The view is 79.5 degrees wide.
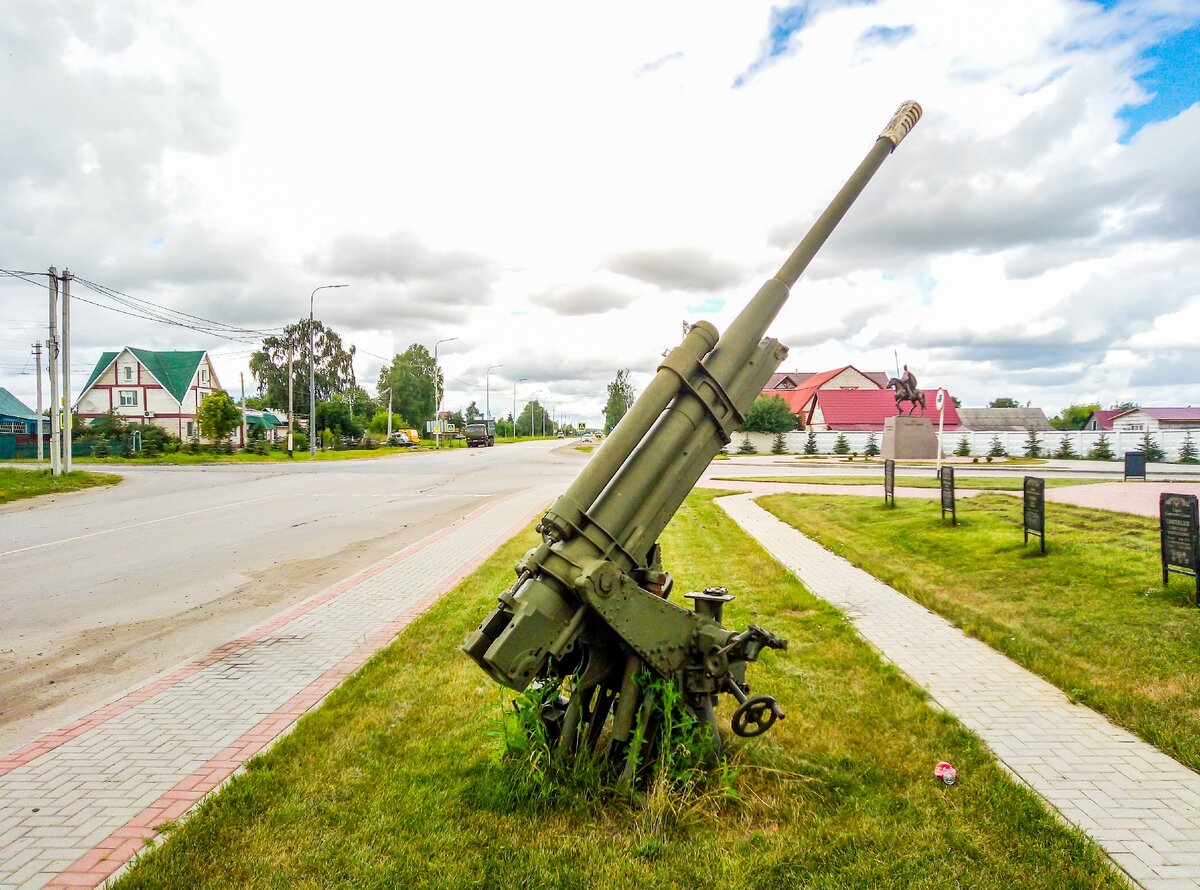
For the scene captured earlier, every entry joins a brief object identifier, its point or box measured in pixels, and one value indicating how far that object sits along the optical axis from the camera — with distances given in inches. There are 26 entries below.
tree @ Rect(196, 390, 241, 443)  1779.0
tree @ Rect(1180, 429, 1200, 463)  1492.4
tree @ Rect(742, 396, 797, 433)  2063.2
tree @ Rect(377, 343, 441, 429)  3489.2
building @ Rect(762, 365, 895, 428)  2482.8
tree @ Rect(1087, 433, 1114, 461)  1605.6
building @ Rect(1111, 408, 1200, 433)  2433.6
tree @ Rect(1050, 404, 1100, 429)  3250.5
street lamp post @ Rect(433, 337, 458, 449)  2565.0
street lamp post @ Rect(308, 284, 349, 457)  1590.8
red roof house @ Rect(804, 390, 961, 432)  2273.6
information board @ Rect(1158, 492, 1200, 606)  280.5
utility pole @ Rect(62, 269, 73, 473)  979.9
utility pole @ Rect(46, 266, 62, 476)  943.7
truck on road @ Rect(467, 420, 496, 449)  2731.3
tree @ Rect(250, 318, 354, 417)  2815.0
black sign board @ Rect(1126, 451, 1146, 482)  856.9
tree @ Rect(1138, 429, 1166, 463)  1529.3
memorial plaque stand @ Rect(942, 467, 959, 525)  482.6
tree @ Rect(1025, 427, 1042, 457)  1743.4
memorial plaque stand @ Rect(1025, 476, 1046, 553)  373.1
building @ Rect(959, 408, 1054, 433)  2775.6
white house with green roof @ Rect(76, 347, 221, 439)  2370.8
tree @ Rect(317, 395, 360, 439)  2564.0
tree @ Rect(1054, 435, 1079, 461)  1670.8
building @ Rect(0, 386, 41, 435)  2207.7
